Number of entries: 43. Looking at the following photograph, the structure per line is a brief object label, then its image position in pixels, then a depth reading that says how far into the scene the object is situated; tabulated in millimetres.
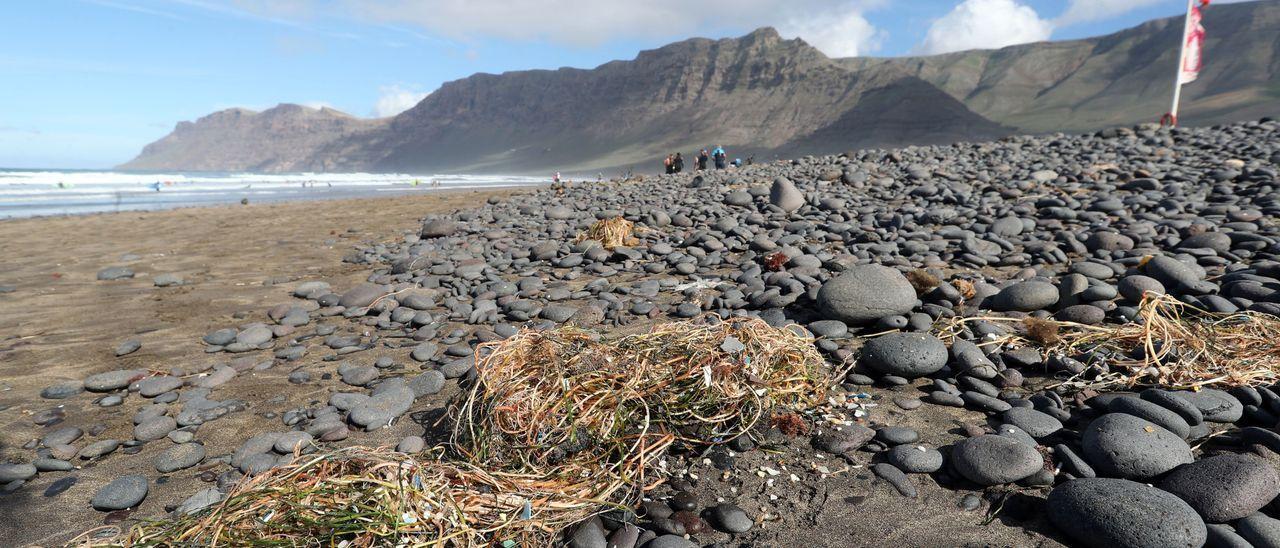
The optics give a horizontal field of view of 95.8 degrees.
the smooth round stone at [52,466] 2934
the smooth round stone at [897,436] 2774
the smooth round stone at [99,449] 3076
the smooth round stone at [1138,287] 4039
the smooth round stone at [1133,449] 2312
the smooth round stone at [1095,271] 4793
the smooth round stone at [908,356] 3400
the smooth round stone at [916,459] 2574
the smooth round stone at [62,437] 3168
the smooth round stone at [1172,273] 4223
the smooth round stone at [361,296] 5625
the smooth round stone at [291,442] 3072
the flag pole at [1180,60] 14922
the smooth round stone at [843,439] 2785
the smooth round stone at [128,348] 4488
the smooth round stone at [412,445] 2982
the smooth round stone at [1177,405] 2594
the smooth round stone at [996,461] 2383
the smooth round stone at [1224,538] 1882
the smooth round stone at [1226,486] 2037
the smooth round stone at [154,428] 3262
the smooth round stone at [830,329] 4016
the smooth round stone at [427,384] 3691
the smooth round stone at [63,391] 3758
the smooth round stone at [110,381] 3854
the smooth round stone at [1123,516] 1926
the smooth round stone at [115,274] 7164
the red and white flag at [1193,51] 15340
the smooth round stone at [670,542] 2191
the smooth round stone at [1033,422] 2713
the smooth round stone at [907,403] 3129
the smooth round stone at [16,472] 2832
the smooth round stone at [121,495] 2635
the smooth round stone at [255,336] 4688
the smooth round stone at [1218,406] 2646
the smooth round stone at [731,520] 2336
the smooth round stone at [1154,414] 2527
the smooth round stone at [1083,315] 3826
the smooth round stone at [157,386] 3803
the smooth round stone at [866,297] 4195
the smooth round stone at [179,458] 2955
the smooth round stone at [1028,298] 4211
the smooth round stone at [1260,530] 1905
